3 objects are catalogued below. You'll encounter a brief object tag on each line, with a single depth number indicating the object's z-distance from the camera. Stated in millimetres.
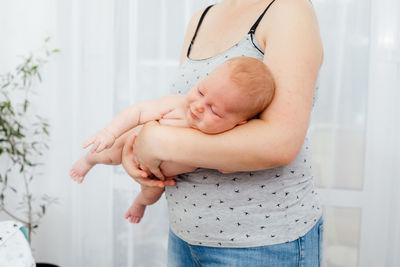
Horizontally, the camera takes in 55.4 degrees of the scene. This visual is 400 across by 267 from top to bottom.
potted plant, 2182
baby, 868
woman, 846
